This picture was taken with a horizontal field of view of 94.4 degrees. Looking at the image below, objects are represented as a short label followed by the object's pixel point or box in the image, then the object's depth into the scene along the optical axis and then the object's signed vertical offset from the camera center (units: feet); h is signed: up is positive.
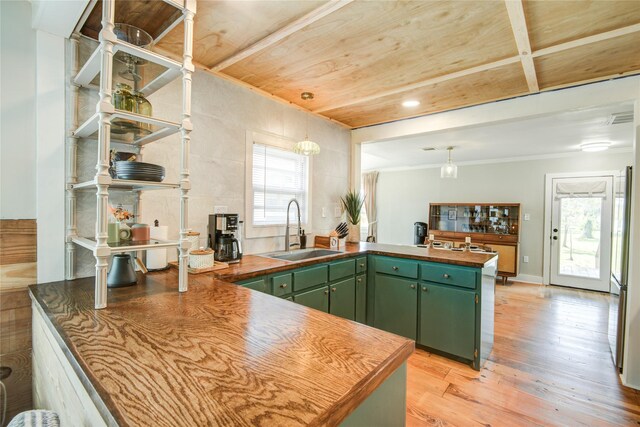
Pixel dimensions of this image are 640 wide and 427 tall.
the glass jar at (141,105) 4.77 +1.67
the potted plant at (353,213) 12.00 -0.13
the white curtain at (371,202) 25.50 +0.74
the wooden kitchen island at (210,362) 1.94 -1.29
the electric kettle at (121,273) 4.62 -1.05
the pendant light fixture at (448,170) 15.48 +2.19
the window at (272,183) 8.59 +0.82
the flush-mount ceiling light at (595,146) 14.37 +3.38
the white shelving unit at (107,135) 3.68 +1.19
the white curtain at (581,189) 16.47 +1.43
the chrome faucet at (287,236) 9.18 -0.84
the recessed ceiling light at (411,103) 9.42 +3.51
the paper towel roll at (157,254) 5.72 -0.90
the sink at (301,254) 8.77 -1.37
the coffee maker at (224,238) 7.01 -0.71
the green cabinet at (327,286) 6.67 -1.97
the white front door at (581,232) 16.35 -1.02
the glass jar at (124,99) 4.55 +1.67
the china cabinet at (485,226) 17.85 -0.94
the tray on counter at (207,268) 5.85 -1.23
